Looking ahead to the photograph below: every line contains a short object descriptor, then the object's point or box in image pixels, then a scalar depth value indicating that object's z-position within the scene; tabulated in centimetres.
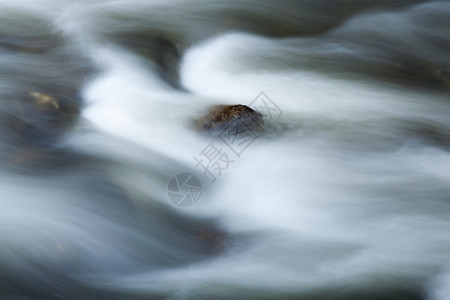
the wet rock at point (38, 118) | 880
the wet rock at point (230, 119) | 884
